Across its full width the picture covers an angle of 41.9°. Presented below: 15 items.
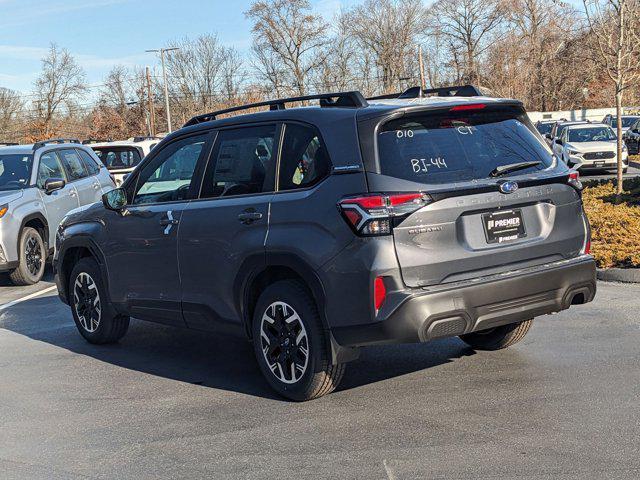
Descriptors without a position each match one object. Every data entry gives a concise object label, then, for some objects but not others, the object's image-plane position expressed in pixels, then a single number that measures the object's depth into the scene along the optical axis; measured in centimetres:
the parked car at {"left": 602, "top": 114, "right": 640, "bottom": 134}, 3920
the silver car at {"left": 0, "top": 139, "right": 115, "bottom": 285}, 1105
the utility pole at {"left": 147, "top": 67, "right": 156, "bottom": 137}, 7119
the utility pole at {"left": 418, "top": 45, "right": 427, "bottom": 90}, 6106
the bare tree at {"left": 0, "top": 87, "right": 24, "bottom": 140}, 7186
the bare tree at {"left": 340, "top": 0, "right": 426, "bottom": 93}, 7369
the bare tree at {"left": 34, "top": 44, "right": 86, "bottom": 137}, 7369
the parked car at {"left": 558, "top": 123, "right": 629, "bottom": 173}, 2589
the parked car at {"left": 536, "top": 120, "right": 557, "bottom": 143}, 4200
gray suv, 479
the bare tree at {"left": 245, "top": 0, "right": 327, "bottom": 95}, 7062
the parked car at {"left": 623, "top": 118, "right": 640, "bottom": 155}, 3216
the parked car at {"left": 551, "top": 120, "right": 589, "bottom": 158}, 2864
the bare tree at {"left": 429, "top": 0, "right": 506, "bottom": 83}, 7200
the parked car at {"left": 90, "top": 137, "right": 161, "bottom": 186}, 1886
